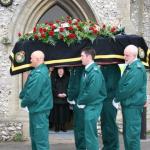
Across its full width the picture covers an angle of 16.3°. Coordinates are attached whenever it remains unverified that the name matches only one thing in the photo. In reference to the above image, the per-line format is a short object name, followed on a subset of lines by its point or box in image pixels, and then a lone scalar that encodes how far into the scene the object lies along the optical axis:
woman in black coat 11.37
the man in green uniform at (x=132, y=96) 7.89
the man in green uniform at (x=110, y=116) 8.63
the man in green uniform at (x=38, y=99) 8.09
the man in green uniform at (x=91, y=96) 7.97
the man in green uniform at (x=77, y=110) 8.61
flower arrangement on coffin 8.33
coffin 8.42
